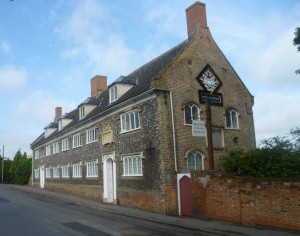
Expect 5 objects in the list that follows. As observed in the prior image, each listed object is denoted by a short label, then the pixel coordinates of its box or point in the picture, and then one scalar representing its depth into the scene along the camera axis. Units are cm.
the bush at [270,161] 1368
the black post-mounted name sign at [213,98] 2052
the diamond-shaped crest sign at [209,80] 2084
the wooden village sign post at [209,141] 1557
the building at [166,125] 1830
